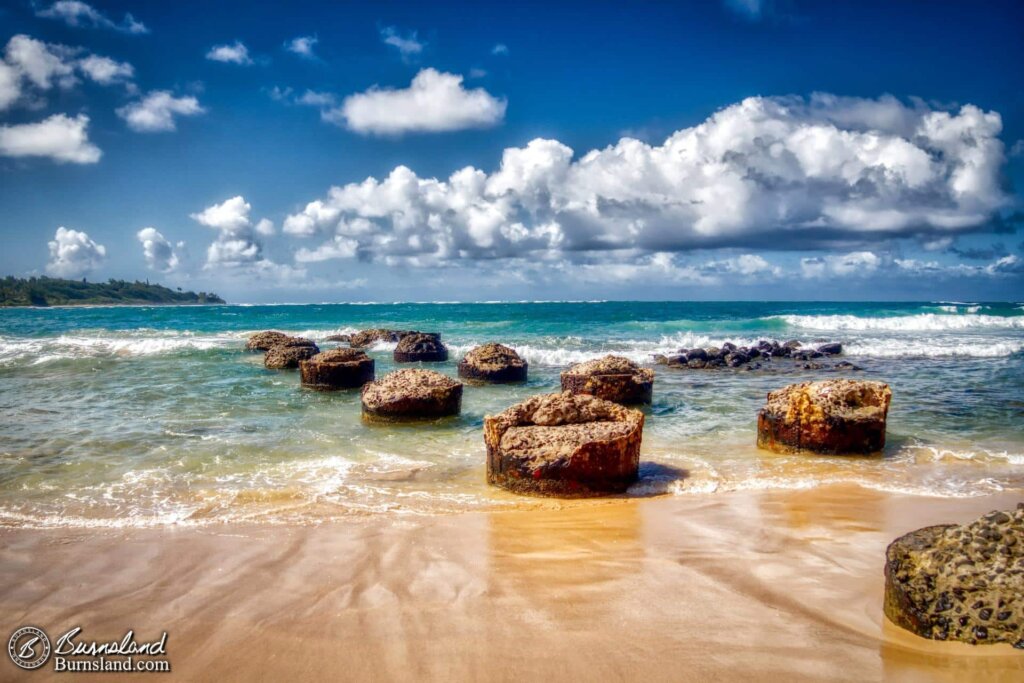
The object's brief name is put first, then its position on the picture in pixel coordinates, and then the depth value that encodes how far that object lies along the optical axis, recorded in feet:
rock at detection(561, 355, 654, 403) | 35.04
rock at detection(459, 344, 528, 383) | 44.65
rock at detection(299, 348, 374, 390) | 41.32
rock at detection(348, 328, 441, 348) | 78.48
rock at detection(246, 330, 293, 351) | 69.21
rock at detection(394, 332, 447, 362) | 60.29
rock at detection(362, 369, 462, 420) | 30.37
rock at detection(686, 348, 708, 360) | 57.72
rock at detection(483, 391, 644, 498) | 18.62
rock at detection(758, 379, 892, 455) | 23.70
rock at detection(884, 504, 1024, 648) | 8.89
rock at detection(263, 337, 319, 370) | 52.19
